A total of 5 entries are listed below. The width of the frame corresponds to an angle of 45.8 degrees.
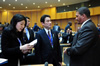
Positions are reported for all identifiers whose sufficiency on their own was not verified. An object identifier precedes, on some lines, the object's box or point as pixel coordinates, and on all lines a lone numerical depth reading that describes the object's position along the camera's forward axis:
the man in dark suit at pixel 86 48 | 1.72
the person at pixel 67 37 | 4.71
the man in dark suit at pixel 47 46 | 2.23
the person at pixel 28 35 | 3.85
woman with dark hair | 1.59
